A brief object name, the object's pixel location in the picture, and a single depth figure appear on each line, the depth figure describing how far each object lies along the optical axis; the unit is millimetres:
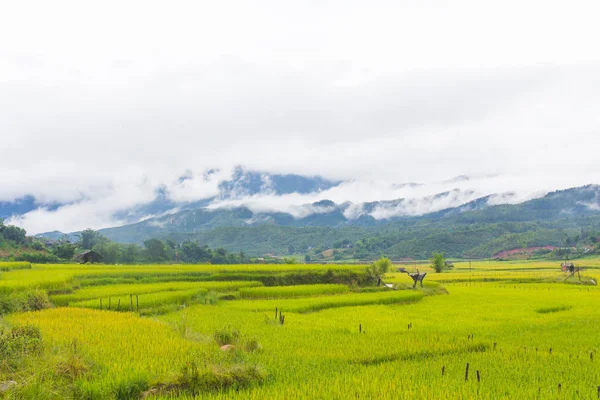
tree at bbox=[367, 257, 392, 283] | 32028
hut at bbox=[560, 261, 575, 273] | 44662
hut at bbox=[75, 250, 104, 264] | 48688
